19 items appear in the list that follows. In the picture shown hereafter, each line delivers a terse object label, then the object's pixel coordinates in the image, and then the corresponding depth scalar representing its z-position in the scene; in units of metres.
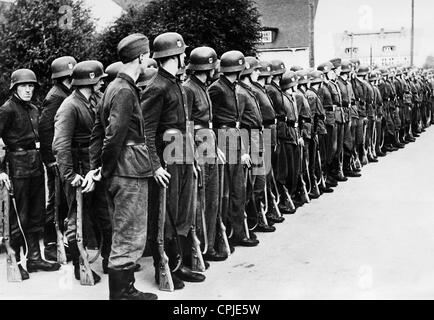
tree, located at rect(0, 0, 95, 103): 12.07
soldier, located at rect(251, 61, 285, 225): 8.02
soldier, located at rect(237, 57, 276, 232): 7.38
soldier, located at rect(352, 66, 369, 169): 12.39
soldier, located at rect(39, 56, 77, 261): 6.39
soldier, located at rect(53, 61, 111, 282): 5.71
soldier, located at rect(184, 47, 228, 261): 6.18
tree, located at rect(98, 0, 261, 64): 17.98
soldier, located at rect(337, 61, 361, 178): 11.50
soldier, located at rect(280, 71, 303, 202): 8.97
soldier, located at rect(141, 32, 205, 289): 5.38
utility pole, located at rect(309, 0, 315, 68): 19.98
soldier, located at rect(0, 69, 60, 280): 6.09
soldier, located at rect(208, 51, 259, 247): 6.85
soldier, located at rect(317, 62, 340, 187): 10.80
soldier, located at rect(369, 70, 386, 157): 13.73
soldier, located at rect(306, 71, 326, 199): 10.06
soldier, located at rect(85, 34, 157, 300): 4.79
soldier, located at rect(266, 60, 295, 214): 8.77
